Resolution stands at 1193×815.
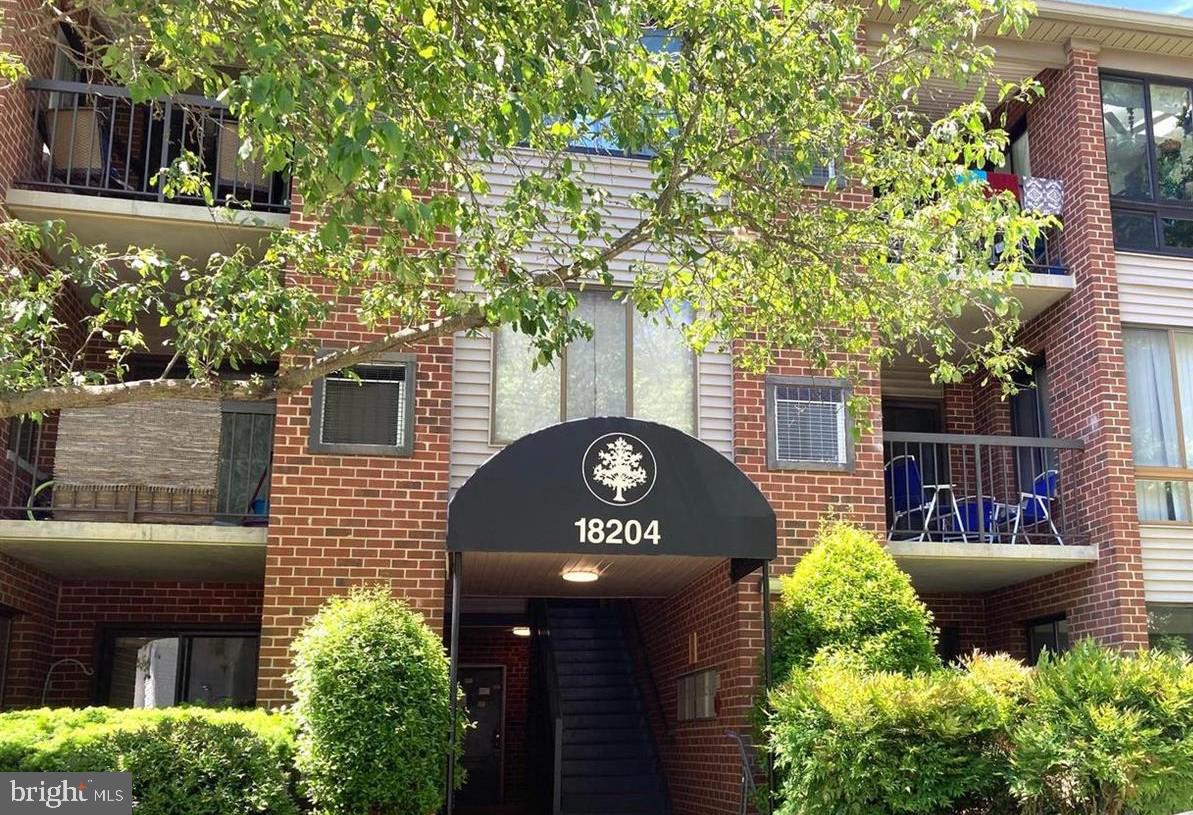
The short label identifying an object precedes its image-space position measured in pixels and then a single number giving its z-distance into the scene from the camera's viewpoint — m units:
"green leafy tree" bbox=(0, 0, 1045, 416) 6.66
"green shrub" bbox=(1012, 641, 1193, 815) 7.40
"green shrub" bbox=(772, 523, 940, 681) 9.12
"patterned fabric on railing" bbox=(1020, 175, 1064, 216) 12.62
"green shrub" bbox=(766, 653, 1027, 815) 7.80
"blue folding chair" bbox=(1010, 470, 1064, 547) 11.93
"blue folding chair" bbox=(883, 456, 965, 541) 11.72
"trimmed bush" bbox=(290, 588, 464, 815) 8.02
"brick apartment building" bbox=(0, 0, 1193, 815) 9.80
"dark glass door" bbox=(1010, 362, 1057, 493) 12.97
